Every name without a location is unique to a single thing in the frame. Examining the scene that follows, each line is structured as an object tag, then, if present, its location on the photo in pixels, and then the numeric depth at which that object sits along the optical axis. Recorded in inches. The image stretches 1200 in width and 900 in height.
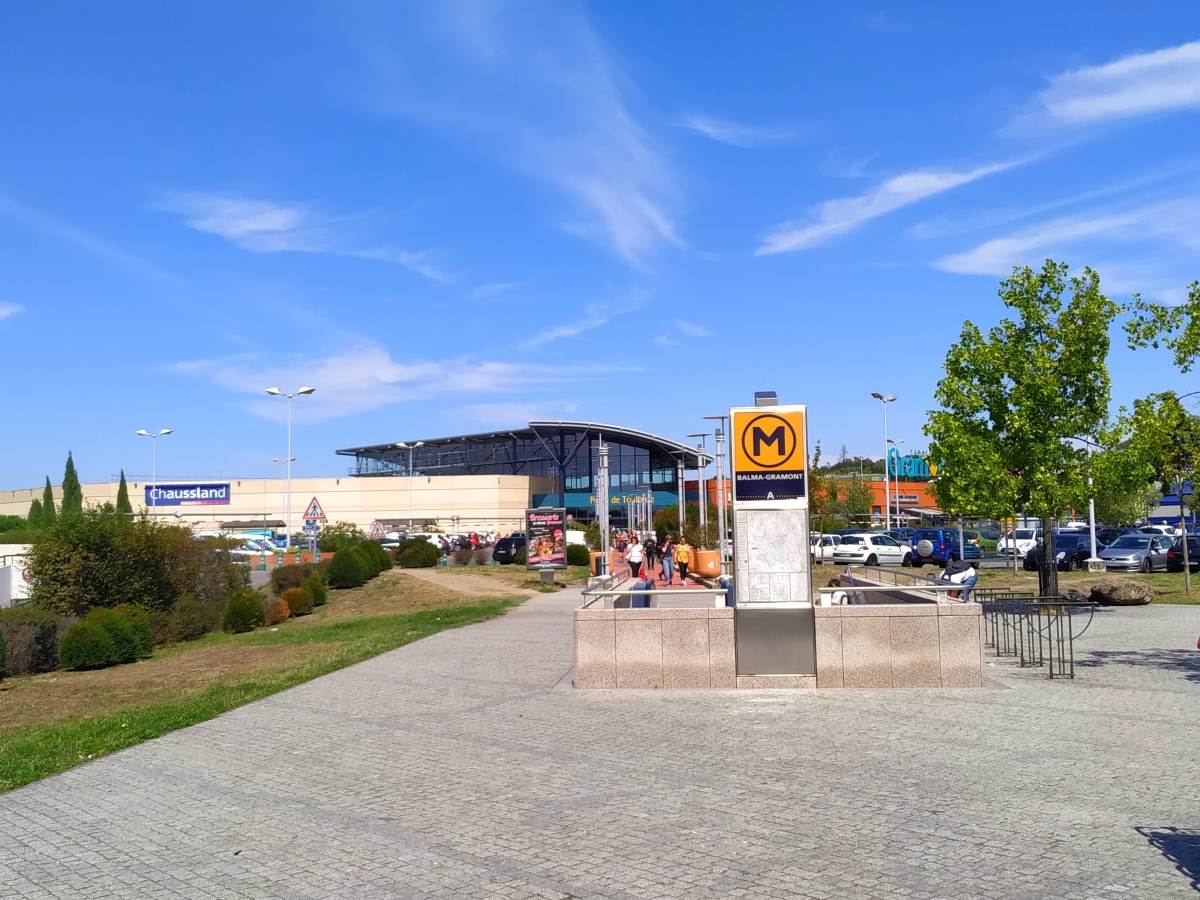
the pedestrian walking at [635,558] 1154.0
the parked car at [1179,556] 1403.8
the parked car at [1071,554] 1411.2
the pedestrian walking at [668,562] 1269.7
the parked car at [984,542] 1848.7
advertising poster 1475.1
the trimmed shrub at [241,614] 1011.9
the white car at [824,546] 1588.3
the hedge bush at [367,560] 1416.1
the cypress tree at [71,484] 2888.8
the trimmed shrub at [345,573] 1346.0
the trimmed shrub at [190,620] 969.5
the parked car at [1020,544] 1630.2
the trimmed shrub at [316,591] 1206.9
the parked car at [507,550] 1902.1
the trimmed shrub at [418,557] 1729.8
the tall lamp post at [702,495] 1830.2
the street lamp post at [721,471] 1337.4
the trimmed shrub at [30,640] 730.2
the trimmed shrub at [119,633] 797.9
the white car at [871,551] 1585.9
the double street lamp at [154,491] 2714.1
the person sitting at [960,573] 645.3
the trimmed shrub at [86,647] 767.7
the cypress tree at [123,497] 2847.0
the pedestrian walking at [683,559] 1213.1
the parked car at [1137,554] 1397.6
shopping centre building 3048.7
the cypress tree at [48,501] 2896.7
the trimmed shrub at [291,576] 1258.0
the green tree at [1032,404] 826.8
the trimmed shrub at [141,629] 830.5
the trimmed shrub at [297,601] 1132.5
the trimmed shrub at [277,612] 1074.7
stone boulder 922.1
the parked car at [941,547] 1578.5
